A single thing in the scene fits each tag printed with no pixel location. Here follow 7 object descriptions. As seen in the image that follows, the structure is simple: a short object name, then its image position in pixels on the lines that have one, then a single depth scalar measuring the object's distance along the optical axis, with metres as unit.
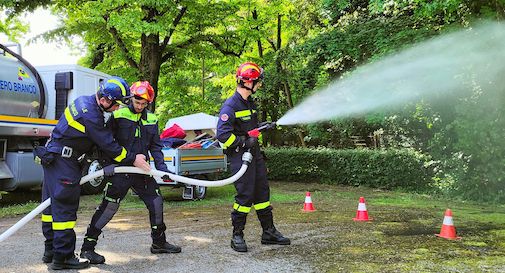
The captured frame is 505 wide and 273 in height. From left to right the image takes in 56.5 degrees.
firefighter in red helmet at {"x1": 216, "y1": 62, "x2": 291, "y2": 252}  5.07
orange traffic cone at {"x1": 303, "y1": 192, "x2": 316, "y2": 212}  8.40
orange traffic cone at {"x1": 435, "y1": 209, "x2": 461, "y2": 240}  5.70
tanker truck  9.06
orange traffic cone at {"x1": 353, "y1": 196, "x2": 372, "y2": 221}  7.18
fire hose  4.28
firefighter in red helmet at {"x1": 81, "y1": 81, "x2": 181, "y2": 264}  4.66
